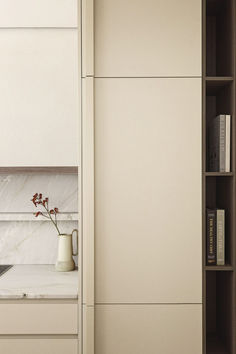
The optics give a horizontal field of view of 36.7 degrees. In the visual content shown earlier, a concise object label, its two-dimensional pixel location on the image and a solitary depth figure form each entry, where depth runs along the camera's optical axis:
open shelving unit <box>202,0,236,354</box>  1.66
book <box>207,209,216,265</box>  1.69
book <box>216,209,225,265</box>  1.69
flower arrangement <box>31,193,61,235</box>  2.08
